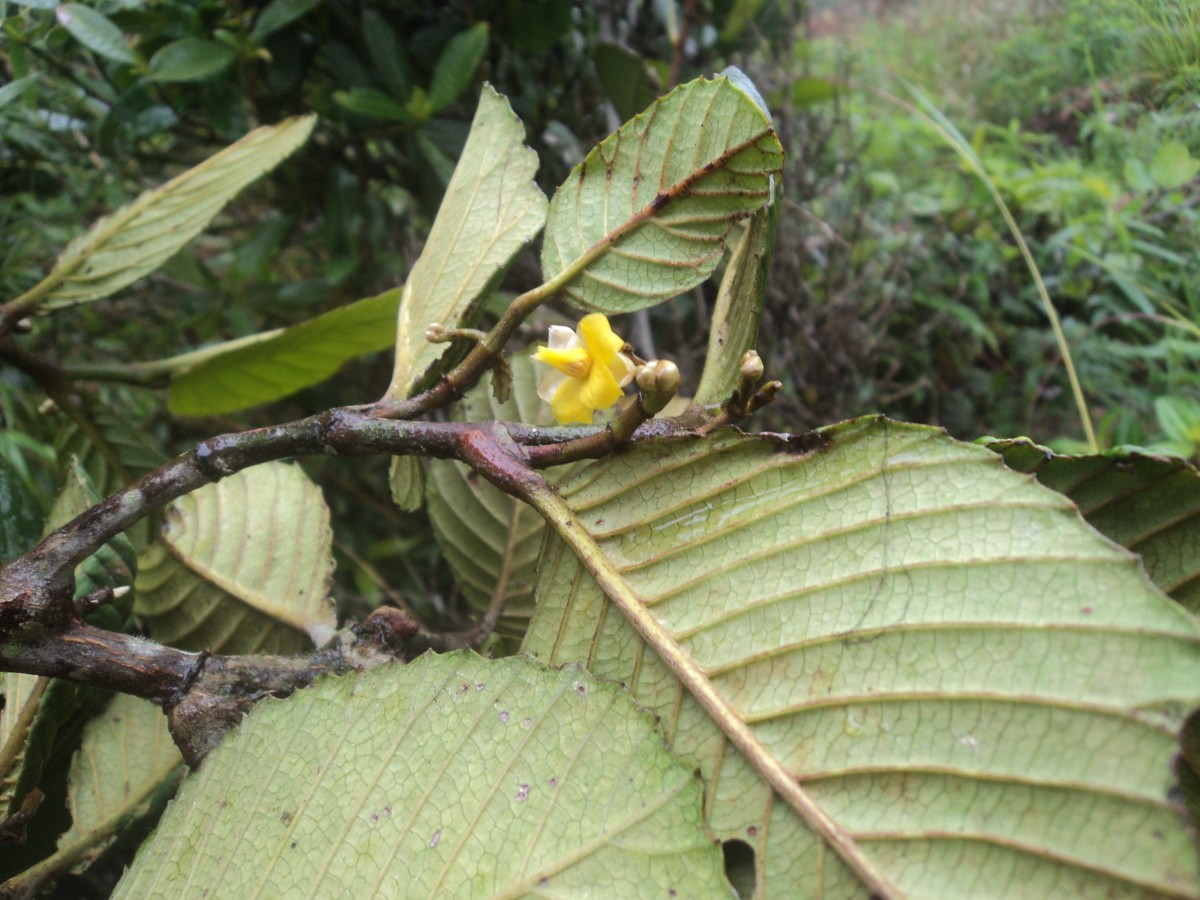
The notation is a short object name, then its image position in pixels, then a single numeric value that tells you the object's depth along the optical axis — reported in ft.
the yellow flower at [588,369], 0.56
